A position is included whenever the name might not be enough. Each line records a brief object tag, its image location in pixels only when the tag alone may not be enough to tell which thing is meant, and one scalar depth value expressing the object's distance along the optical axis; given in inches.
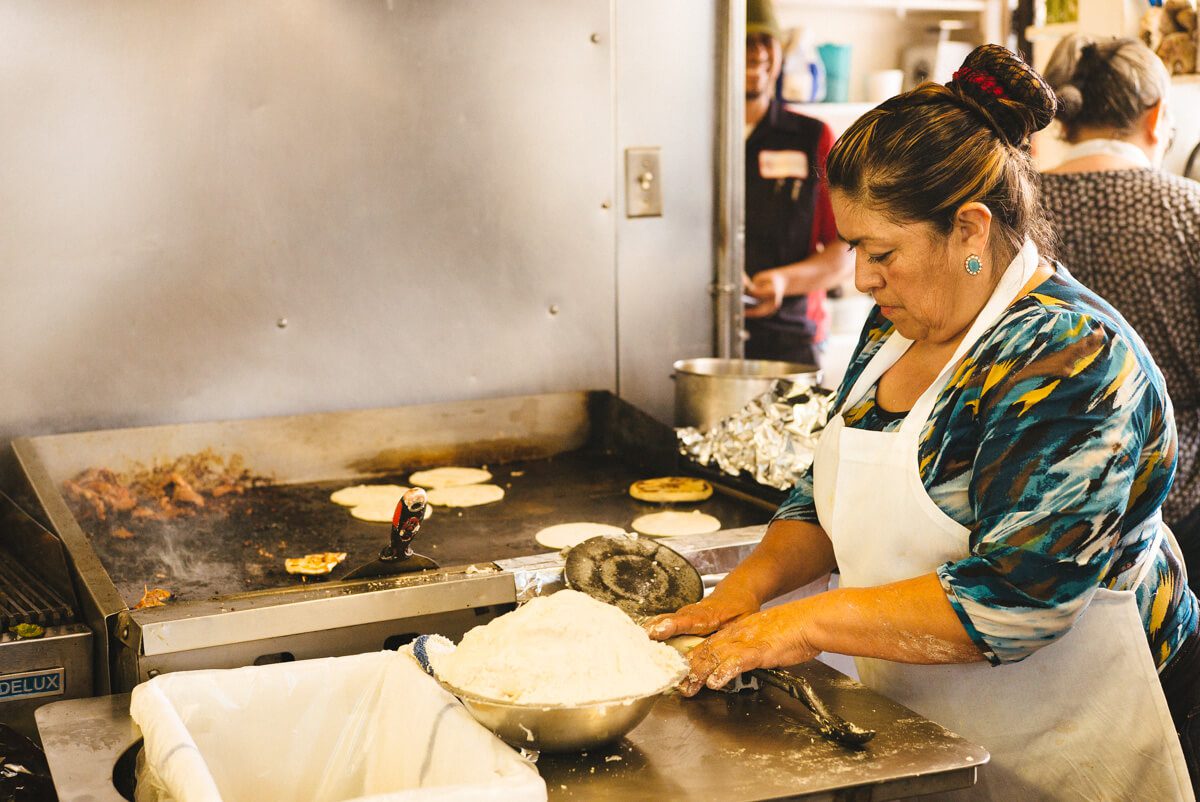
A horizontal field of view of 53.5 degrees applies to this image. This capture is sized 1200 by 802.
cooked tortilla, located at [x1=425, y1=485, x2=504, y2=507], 105.6
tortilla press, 73.0
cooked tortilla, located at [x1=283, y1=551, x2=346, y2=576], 85.2
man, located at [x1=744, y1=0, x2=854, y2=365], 171.3
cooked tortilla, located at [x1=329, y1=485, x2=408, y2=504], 105.7
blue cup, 203.0
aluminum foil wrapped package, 102.1
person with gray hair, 116.7
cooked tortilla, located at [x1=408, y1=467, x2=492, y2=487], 112.3
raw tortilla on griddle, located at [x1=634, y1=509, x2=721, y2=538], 97.0
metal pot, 115.3
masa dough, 54.4
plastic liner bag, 55.0
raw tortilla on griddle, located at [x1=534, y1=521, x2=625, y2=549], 92.6
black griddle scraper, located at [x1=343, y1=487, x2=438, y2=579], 73.9
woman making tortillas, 57.9
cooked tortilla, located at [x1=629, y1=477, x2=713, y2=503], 106.3
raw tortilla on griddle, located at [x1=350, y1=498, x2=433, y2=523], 100.6
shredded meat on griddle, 101.3
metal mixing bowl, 53.6
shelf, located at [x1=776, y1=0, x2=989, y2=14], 208.5
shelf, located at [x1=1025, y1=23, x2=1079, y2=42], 160.4
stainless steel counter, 54.1
